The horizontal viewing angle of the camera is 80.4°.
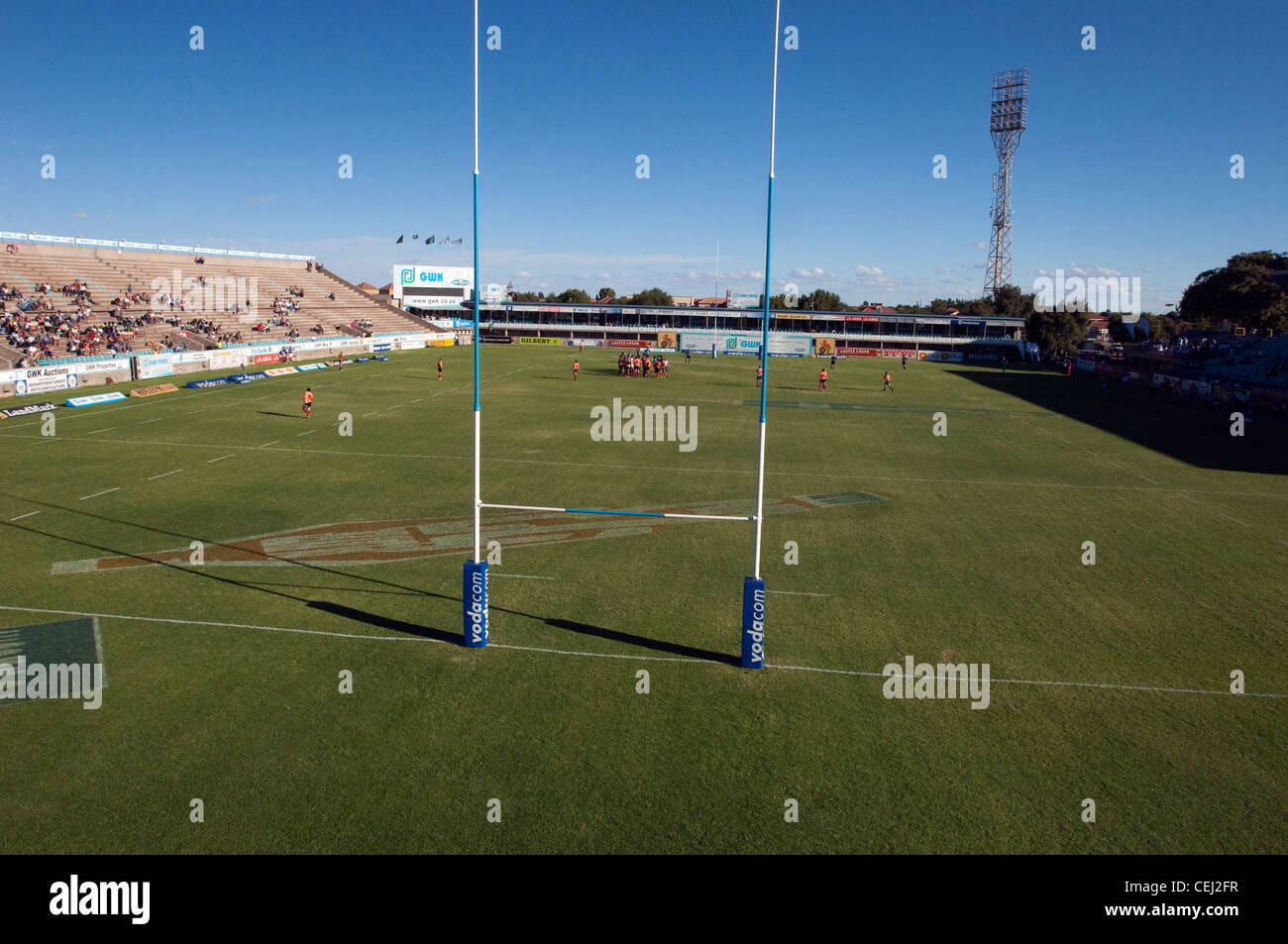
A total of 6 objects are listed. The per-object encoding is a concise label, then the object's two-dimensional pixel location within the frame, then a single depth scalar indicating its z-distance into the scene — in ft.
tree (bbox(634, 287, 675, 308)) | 498.28
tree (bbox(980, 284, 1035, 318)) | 393.09
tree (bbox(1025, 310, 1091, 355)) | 298.66
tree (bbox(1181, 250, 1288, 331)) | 231.50
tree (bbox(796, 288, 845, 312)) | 466.70
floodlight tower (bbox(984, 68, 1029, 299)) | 322.14
